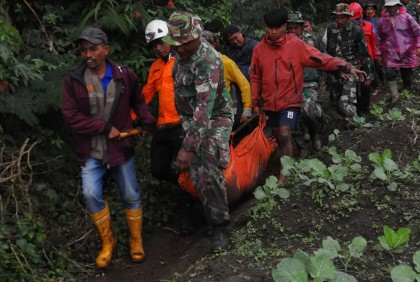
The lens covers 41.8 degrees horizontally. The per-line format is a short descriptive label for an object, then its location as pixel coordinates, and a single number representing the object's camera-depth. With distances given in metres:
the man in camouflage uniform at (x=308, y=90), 7.30
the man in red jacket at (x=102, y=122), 4.73
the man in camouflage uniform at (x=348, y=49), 8.04
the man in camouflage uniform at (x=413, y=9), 11.28
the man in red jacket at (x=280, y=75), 6.05
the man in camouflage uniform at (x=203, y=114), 4.49
